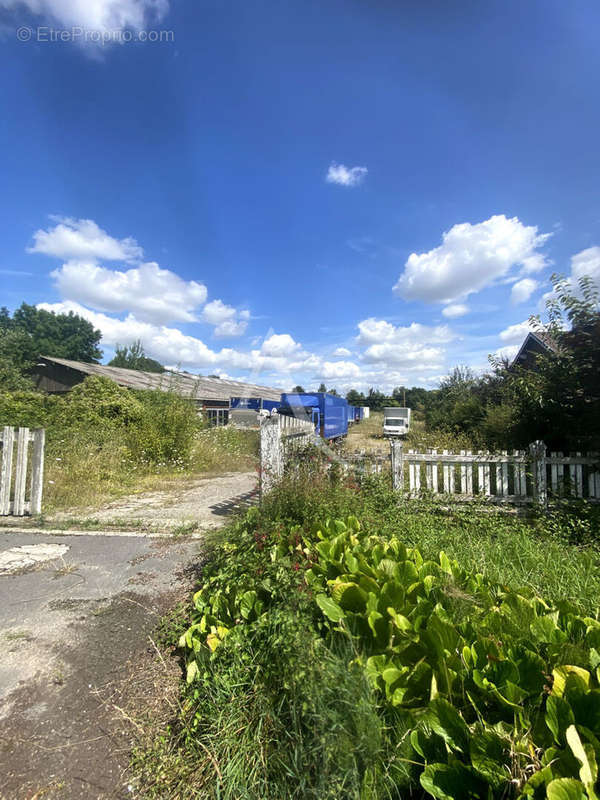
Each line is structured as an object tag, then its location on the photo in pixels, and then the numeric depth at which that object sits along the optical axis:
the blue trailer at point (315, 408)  17.55
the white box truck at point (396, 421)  28.11
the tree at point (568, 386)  5.73
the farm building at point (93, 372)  23.06
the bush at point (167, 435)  10.51
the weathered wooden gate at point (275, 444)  5.41
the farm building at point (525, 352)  15.77
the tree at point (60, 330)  59.25
